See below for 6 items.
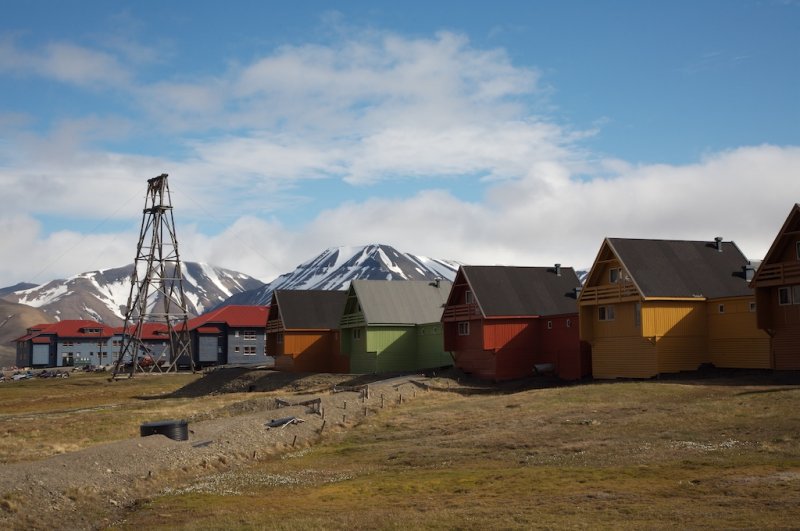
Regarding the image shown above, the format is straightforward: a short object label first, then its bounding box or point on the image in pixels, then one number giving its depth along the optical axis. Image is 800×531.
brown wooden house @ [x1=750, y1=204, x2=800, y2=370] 46.38
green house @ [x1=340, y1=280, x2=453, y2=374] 76.94
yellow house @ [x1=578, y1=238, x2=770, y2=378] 51.81
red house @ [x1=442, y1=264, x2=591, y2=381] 61.50
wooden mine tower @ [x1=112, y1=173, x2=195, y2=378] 109.06
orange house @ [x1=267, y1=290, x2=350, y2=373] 84.75
